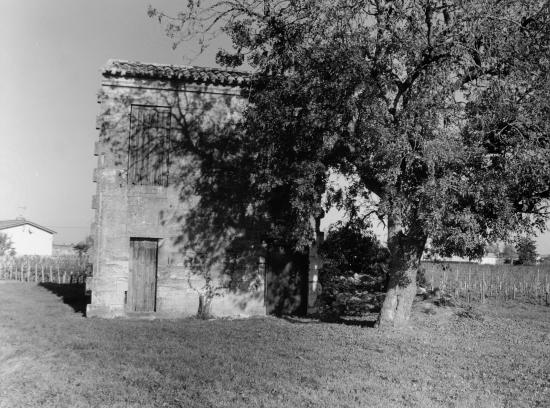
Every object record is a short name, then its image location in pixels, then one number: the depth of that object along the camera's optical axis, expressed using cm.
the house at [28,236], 5906
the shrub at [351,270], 1478
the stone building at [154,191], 1568
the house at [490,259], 8925
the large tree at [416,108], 1089
